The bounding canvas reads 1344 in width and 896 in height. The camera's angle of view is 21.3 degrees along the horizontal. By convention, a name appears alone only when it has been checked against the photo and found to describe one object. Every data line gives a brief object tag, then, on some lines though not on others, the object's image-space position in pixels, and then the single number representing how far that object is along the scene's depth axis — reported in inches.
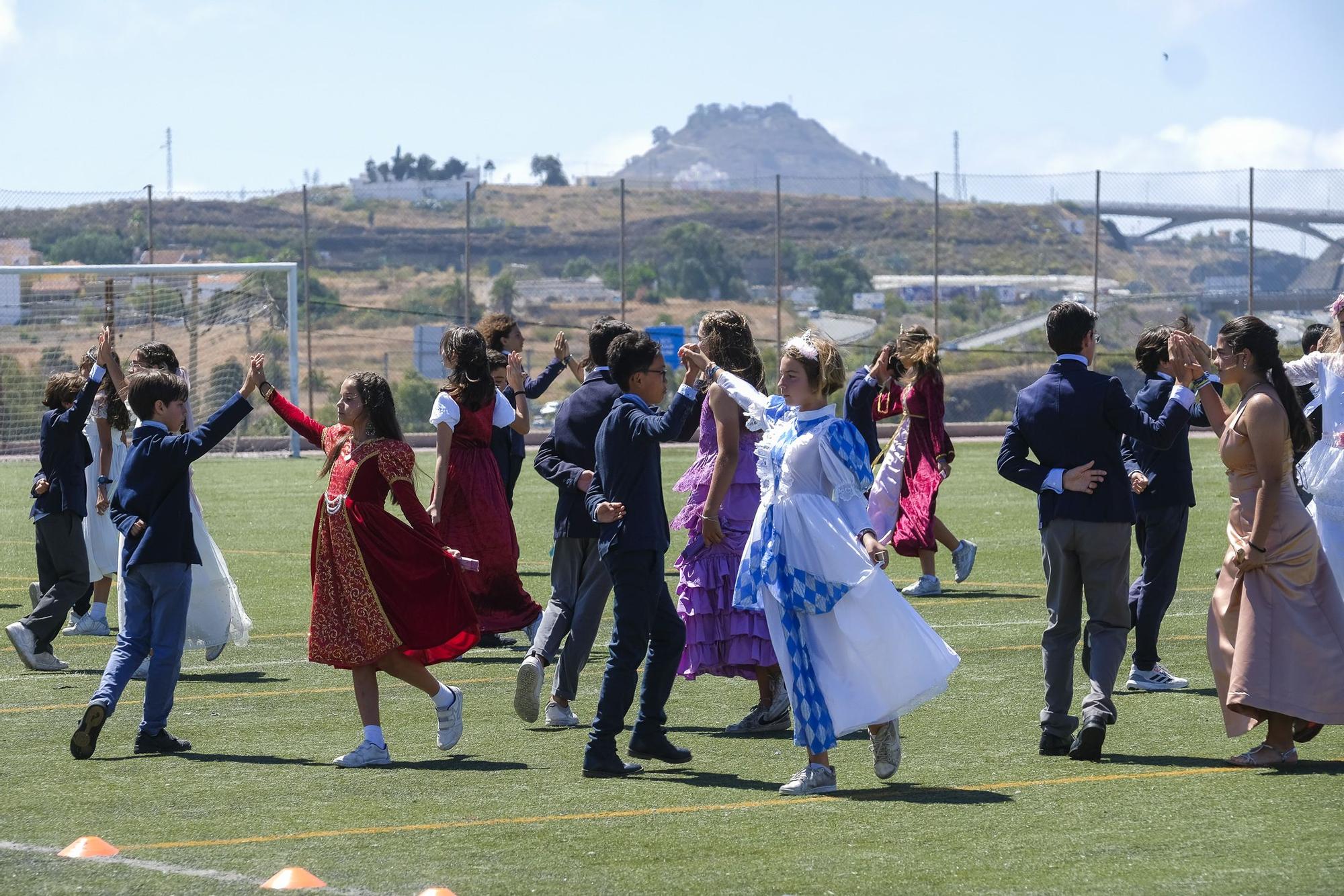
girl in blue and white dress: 532.8
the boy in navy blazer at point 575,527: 632.1
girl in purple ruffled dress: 641.8
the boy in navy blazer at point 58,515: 787.9
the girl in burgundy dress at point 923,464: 1024.5
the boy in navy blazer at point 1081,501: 567.5
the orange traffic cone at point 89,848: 454.6
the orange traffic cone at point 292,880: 423.5
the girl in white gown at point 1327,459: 646.6
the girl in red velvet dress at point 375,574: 591.6
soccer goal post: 2533.2
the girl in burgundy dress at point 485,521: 818.0
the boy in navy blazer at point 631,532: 563.0
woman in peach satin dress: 556.0
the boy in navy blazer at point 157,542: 611.0
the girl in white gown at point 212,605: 777.6
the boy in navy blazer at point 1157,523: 708.2
